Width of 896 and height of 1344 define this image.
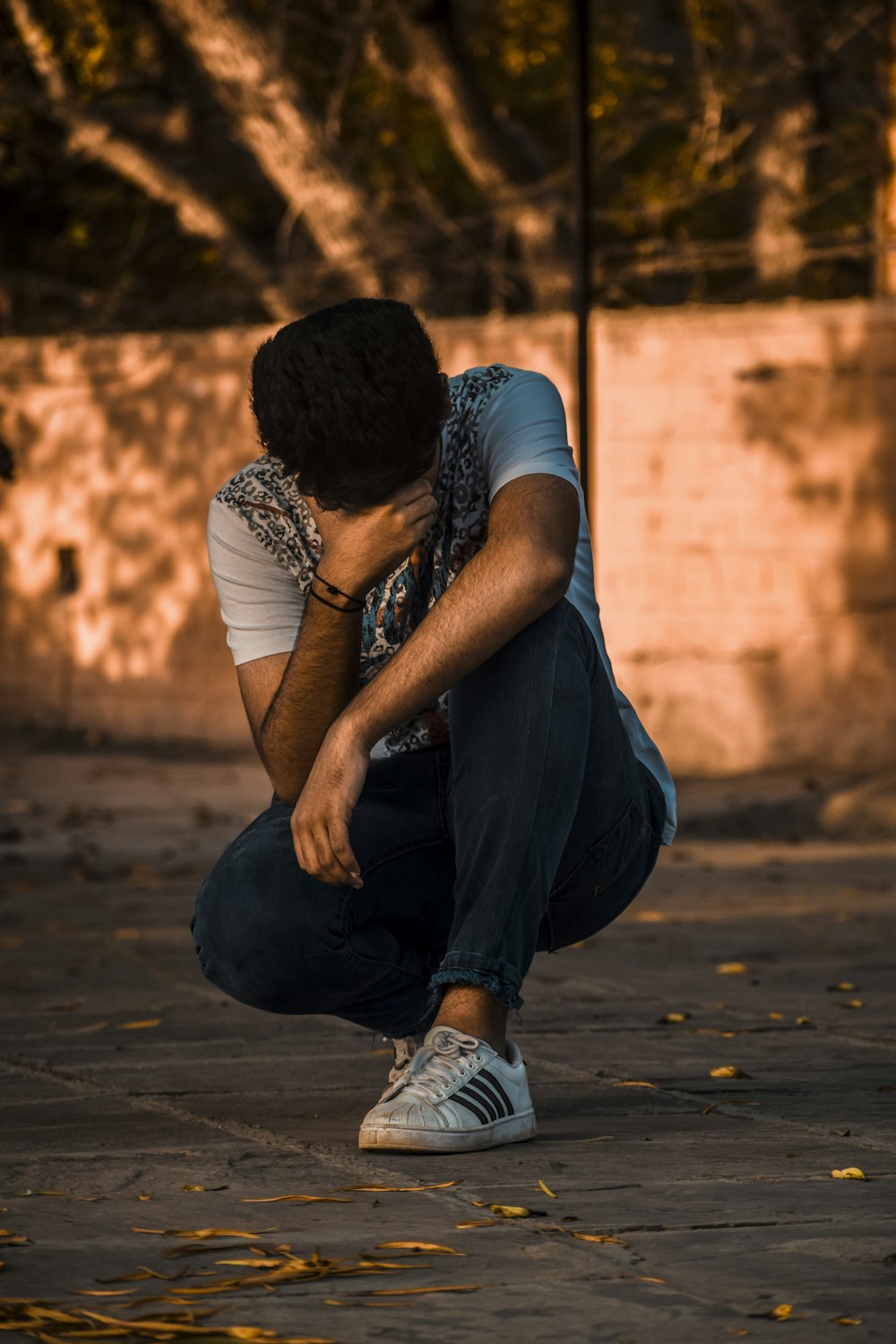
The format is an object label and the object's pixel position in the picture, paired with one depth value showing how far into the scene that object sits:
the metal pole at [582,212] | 16.85
